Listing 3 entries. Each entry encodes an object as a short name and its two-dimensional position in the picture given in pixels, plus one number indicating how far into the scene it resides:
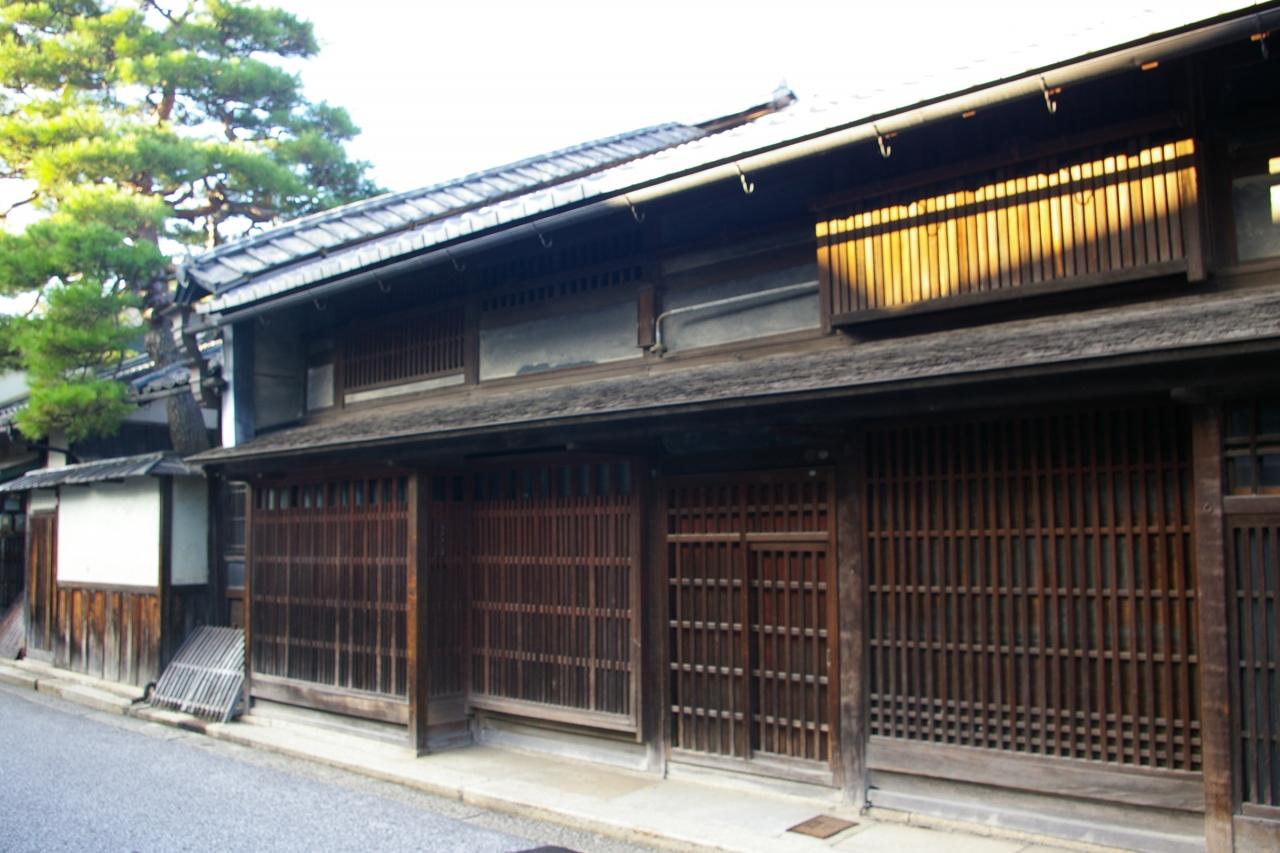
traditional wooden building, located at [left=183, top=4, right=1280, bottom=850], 6.53
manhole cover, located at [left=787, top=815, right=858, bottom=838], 7.64
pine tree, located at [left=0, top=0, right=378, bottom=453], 15.71
